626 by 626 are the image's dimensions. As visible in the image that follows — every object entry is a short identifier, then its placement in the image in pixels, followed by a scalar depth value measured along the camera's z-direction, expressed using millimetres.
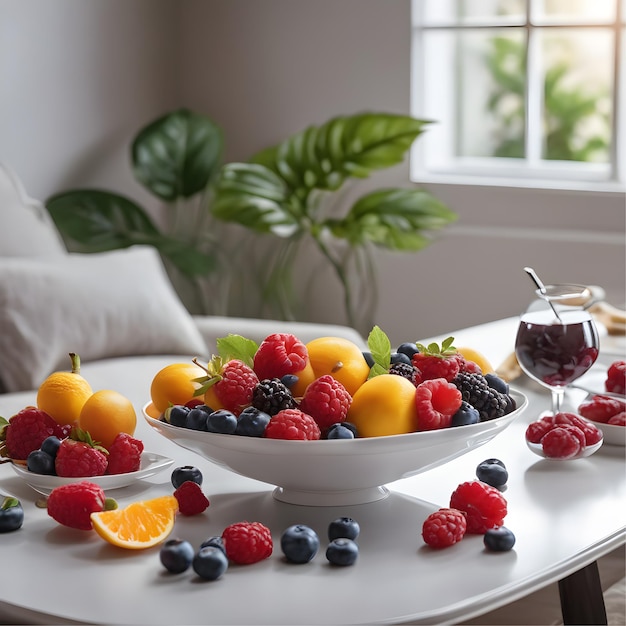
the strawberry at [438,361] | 1207
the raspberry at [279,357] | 1183
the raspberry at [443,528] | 1119
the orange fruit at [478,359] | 1273
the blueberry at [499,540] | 1111
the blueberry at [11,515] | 1149
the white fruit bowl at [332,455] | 1128
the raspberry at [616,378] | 1440
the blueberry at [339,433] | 1131
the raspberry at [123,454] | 1216
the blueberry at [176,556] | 1074
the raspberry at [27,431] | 1225
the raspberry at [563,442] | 1301
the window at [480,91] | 3441
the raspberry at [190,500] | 1175
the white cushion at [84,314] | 1986
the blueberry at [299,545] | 1089
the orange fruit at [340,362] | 1192
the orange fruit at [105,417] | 1228
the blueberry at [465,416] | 1150
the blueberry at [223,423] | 1137
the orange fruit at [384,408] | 1141
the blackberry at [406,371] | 1204
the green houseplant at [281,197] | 3340
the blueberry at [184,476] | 1217
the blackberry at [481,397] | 1178
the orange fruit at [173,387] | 1200
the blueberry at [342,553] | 1089
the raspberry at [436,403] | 1145
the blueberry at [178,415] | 1163
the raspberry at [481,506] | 1145
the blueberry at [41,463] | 1200
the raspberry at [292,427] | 1123
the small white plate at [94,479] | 1195
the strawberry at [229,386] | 1159
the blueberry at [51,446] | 1208
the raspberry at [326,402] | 1142
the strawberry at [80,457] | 1198
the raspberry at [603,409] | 1367
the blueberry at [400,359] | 1235
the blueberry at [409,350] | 1255
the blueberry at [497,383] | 1208
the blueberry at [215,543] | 1089
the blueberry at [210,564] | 1068
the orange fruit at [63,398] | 1240
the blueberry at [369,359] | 1260
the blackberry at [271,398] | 1151
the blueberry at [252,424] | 1133
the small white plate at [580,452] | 1307
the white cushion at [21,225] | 2162
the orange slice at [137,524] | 1114
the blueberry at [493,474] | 1241
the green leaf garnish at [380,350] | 1215
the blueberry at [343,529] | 1121
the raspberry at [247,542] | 1090
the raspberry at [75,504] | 1137
